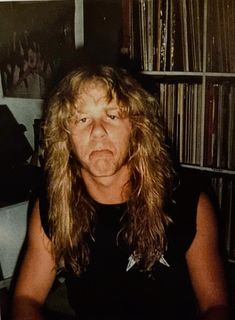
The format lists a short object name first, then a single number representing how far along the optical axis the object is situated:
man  0.82
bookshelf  1.08
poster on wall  1.24
